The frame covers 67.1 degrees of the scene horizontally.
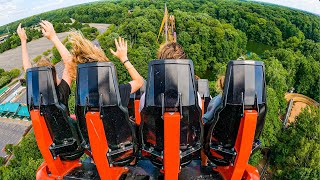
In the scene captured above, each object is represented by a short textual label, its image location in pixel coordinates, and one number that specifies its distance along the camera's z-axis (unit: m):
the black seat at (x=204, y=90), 4.77
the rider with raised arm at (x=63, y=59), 3.35
